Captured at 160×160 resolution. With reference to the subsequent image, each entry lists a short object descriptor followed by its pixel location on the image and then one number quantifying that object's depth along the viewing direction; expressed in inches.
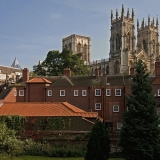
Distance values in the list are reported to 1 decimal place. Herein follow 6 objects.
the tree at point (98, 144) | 1164.5
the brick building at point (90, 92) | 1914.4
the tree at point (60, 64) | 3021.7
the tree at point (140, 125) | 1214.9
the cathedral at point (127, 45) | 4331.2
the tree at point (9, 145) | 1270.9
